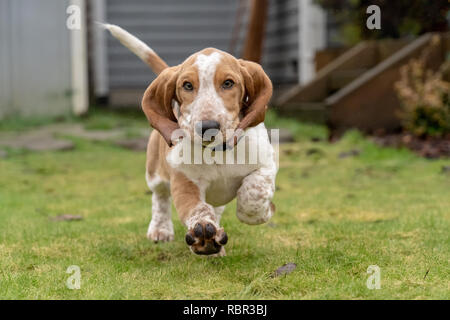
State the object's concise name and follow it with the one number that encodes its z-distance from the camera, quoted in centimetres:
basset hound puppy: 253
